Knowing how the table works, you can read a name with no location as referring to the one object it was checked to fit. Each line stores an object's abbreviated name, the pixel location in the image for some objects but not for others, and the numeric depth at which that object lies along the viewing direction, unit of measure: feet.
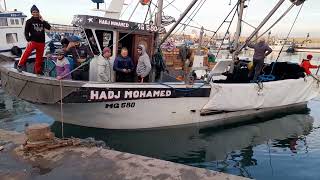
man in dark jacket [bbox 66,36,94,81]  21.26
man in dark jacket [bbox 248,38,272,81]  26.37
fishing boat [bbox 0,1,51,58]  44.66
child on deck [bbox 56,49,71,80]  19.56
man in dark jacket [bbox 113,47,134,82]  20.97
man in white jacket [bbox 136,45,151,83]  21.53
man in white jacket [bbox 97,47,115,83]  20.00
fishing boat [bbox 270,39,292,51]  160.30
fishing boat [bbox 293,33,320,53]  161.90
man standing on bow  19.73
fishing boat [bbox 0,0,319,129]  18.35
